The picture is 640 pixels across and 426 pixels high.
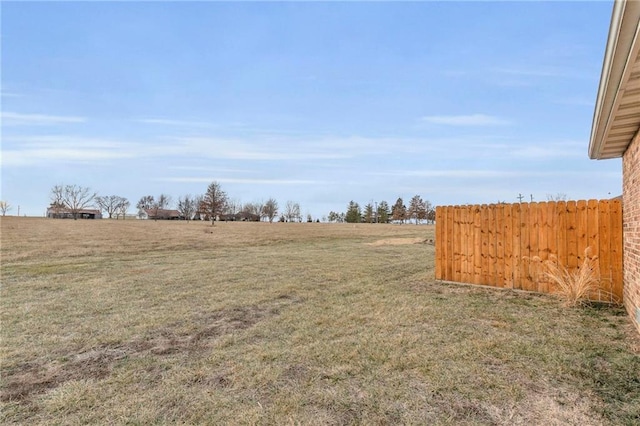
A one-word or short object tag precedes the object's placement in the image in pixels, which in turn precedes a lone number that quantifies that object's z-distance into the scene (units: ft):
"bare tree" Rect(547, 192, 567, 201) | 101.75
